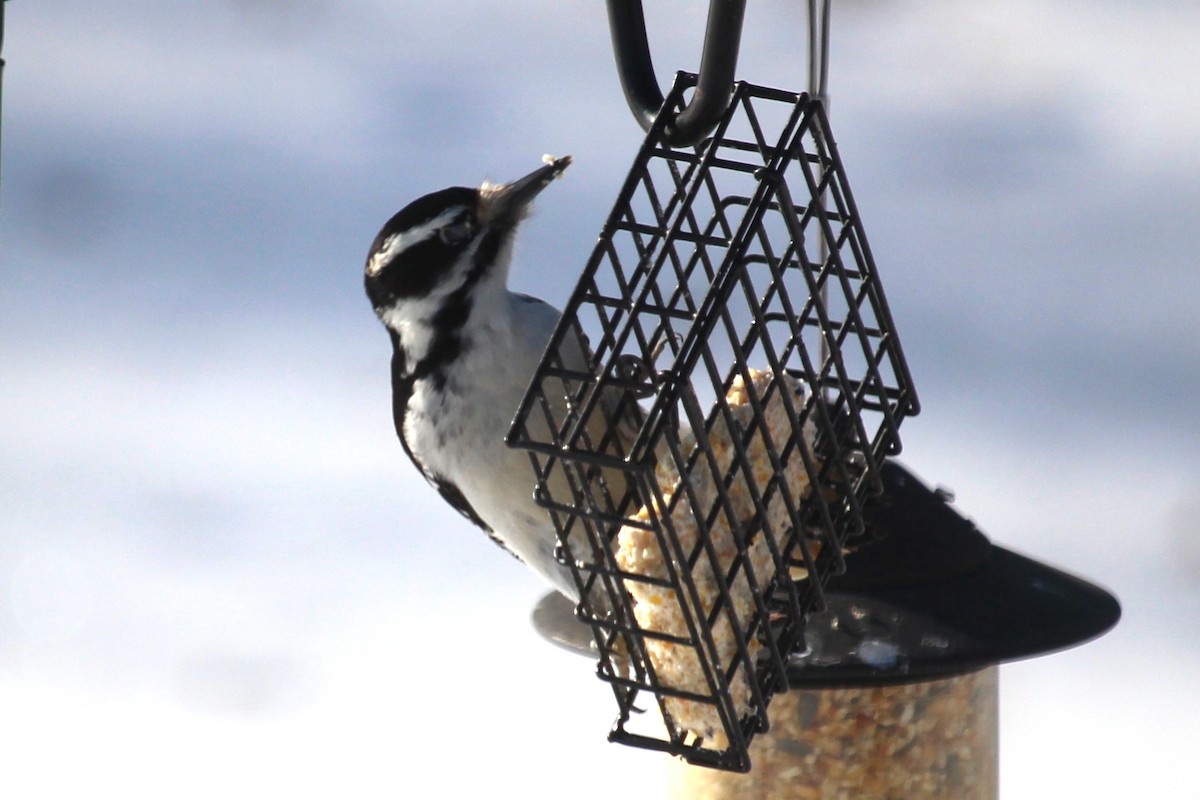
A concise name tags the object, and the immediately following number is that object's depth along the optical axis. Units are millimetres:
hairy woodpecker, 7097
